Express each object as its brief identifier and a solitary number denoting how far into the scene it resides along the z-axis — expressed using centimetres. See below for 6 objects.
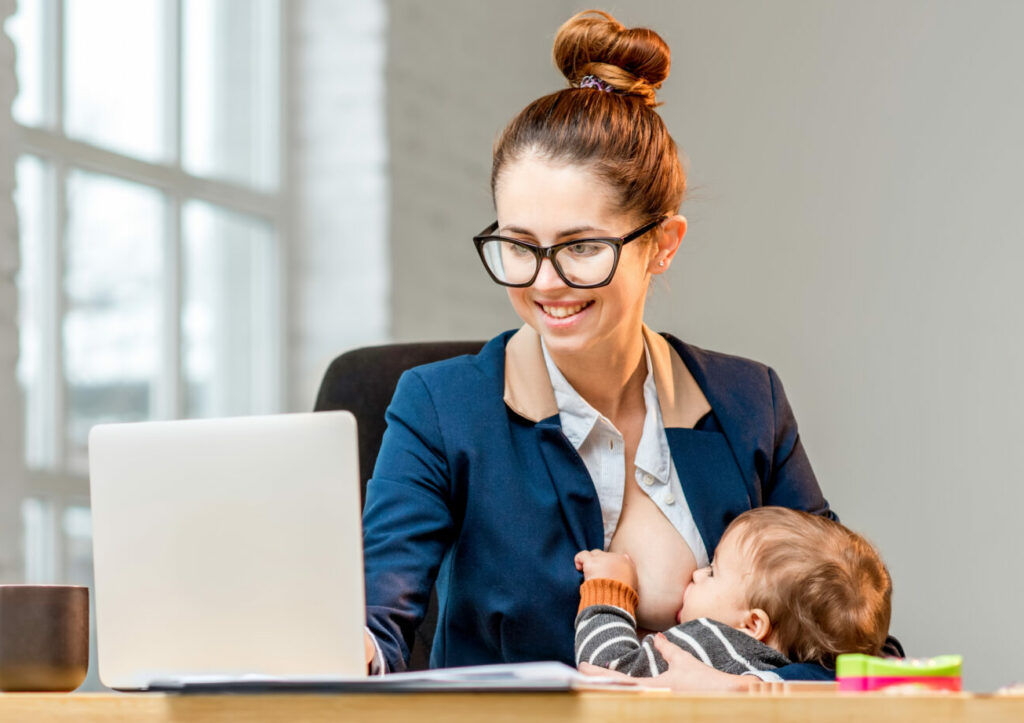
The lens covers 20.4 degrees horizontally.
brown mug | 224
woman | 262
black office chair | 297
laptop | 214
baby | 246
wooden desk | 200
